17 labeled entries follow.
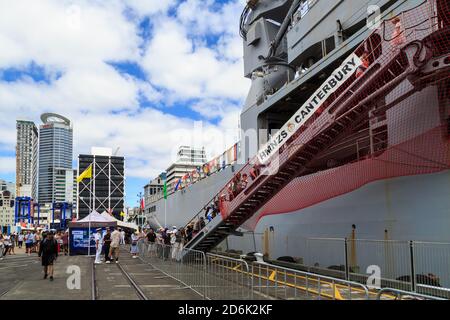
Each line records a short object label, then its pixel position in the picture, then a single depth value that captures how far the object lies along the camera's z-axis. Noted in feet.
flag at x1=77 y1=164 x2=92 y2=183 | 83.03
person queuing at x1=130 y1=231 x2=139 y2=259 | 69.92
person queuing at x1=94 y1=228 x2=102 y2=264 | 58.29
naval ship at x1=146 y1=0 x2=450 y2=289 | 29.17
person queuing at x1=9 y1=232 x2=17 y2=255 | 82.32
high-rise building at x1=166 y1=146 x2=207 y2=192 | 263.70
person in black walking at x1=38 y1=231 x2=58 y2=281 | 40.60
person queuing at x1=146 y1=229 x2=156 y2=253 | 62.69
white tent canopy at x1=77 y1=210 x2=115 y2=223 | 75.13
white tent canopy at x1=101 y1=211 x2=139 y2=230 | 116.96
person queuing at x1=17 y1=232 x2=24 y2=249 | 105.50
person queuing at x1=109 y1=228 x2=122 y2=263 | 58.08
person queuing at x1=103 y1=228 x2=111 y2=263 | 61.23
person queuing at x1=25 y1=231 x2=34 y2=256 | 79.82
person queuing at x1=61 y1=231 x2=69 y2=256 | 79.31
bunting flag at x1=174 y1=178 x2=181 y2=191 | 131.03
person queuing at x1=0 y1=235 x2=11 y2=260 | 75.46
